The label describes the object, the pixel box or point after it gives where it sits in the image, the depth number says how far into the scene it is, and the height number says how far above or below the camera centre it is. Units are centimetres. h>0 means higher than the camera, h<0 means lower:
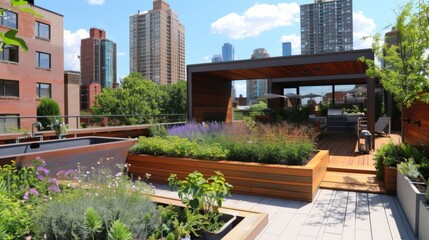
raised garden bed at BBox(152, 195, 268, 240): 229 -91
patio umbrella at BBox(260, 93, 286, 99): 1395 +86
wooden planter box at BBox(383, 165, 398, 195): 455 -100
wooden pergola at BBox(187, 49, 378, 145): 816 +150
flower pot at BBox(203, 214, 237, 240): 237 -93
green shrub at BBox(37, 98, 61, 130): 2036 +51
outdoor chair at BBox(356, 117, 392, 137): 1029 -42
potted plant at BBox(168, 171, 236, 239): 248 -73
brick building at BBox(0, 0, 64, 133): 2008 +343
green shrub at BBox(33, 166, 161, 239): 191 -66
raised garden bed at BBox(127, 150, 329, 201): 435 -93
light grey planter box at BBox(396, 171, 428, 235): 310 -98
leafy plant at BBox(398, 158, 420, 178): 377 -72
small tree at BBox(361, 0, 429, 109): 508 +102
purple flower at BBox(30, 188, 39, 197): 245 -62
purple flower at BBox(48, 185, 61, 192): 266 -64
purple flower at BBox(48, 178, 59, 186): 286 -63
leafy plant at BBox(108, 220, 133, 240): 176 -68
